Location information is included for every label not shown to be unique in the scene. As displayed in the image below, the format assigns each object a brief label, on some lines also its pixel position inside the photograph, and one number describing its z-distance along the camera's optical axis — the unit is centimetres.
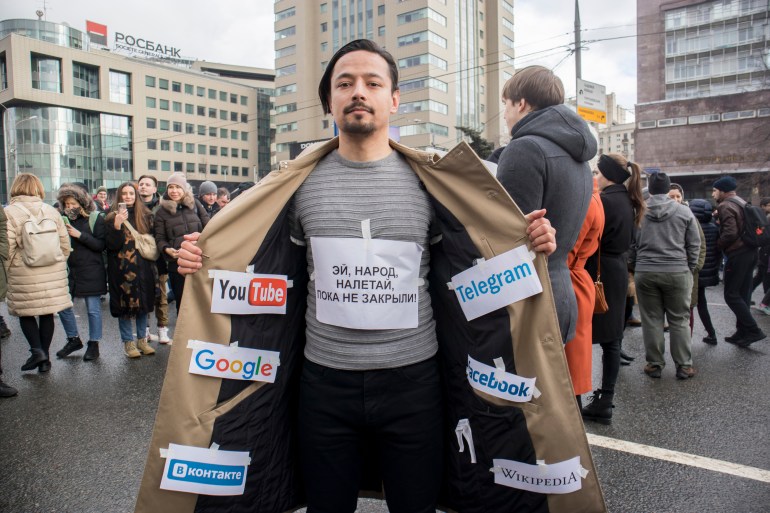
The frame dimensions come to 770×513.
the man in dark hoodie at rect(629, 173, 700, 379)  514
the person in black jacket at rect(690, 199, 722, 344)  651
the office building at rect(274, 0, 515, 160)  6800
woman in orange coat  301
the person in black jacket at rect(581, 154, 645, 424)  404
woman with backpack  554
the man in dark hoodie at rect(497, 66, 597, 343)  246
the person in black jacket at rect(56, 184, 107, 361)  614
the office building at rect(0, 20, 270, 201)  6988
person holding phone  615
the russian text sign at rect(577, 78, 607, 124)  1336
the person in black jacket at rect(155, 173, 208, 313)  651
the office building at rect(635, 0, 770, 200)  4350
